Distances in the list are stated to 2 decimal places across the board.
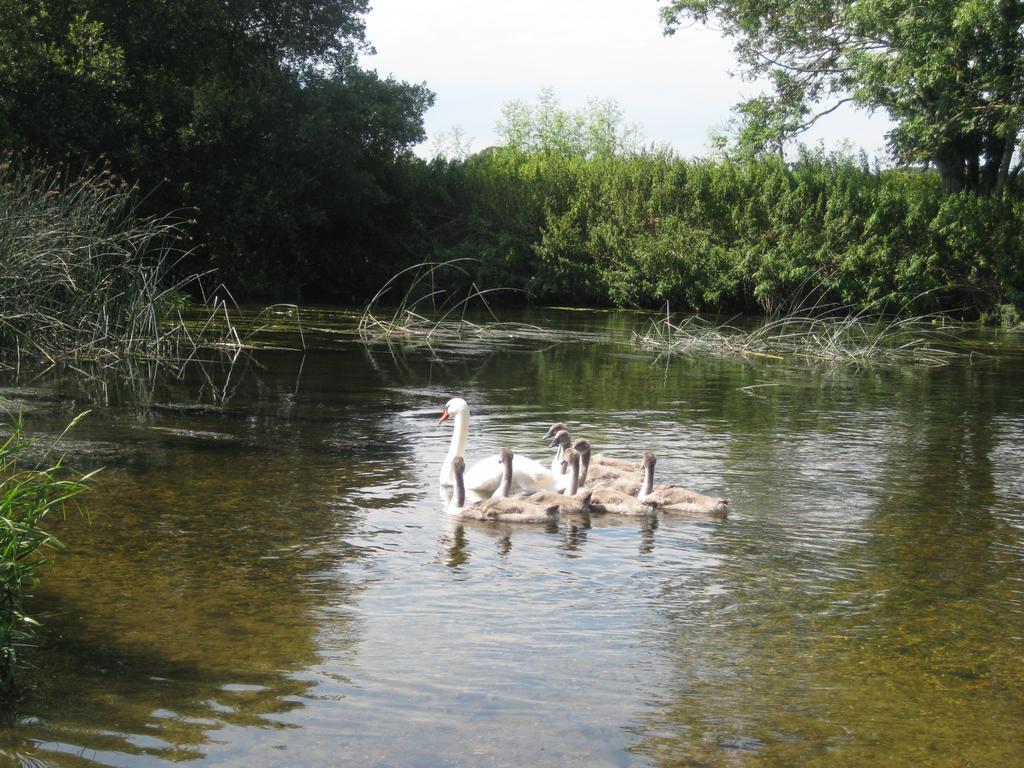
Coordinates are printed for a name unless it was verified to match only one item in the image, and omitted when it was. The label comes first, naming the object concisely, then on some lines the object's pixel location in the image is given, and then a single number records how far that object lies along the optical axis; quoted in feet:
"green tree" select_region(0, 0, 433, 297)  101.40
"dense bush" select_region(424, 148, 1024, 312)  118.42
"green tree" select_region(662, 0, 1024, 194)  105.60
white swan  31.81
